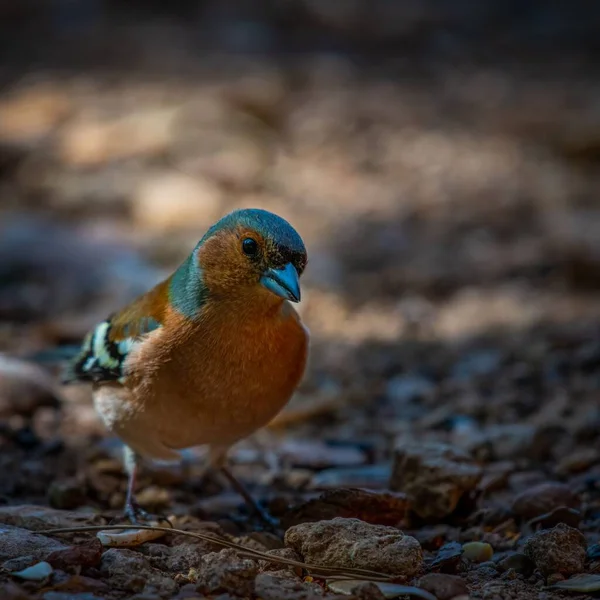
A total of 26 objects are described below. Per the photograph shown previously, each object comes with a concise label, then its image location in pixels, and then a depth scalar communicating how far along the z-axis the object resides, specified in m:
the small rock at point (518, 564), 6.52
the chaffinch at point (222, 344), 7.10
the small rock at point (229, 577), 5.84
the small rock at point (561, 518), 7.36
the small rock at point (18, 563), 5.96
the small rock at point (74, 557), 6.00
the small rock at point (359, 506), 7.23
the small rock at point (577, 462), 8.64
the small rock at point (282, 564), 6.28
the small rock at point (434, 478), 7.61
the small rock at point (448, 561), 6.46
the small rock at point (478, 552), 6.87
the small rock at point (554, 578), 6.26
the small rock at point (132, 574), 5.91
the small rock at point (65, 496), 8.11
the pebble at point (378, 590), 5.71
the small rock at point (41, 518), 7.02
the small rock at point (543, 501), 7.62
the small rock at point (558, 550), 6.32
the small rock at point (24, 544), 6.17
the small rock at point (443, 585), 5.79
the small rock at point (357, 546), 6.09
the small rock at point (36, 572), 5.77
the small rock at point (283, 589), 5.67
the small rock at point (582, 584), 6.04
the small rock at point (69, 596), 5.53
